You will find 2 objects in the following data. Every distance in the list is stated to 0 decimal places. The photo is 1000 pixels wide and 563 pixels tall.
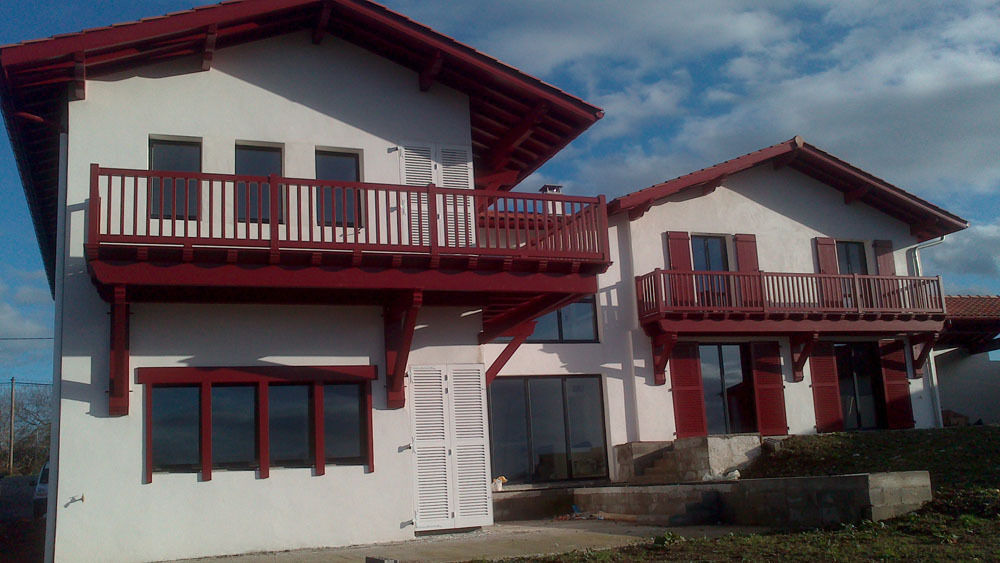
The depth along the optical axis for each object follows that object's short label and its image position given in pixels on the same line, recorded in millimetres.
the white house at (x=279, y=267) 12836
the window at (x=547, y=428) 21062
